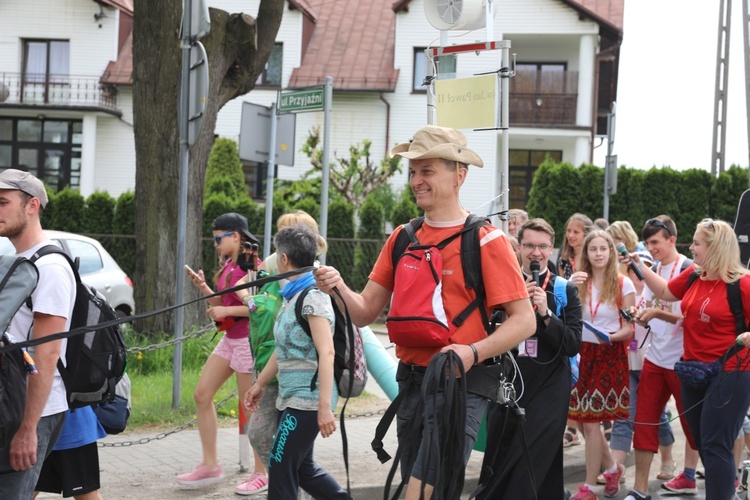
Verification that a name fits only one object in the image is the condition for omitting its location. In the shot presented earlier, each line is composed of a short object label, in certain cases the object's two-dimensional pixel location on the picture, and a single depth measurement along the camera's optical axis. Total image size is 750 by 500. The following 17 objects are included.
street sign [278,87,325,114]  10.13
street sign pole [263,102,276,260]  10.35
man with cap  4.13
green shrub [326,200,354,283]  22.94
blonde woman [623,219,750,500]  6.34
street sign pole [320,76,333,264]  9.85
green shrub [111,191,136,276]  23.20
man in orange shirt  4.05
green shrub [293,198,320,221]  23.42
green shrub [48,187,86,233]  24.44
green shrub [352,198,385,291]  22.80
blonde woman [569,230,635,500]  7.23
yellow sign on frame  6.74
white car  13.88
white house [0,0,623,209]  32.56
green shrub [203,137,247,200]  29.85
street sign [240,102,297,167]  10.55
